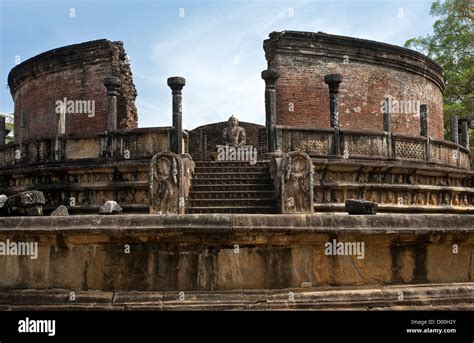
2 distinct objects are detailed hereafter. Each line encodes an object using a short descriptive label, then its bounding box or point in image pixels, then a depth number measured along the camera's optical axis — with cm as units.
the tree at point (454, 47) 2352
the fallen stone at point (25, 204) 561
